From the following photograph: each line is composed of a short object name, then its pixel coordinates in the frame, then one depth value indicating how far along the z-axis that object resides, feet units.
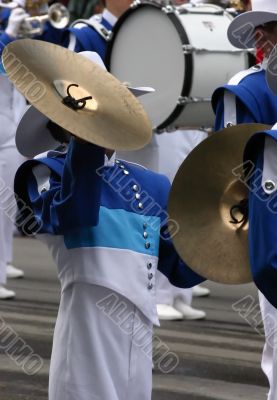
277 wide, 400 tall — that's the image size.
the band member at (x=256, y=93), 32.89
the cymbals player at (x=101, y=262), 26.55
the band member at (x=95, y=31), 50.78
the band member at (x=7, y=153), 59.47
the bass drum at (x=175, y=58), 48.06
